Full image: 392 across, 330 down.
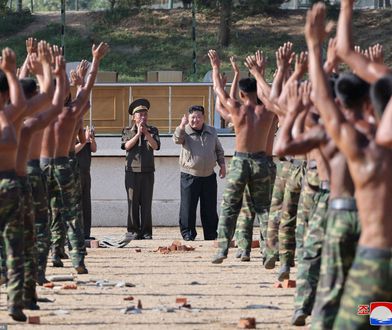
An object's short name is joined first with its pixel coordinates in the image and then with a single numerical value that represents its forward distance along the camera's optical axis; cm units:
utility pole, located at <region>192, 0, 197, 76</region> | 5194
